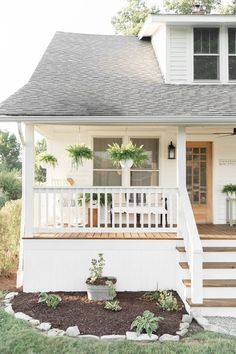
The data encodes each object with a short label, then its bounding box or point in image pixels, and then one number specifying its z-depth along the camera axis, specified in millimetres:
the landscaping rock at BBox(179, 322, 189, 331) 5616
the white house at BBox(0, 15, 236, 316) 7383
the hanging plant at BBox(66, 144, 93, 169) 8273
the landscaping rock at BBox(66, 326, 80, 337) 5391
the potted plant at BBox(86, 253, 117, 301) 6797
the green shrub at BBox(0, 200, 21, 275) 9109
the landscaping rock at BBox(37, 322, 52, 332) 5568
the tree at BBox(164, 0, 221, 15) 20562
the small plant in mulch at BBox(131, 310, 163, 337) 5386
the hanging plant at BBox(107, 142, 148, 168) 7996
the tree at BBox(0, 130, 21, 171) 43000
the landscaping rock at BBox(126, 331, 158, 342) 5289
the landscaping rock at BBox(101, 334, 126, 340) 5301
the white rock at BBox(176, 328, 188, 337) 5418
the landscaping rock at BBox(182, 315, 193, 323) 5867
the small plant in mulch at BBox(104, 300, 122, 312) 6254
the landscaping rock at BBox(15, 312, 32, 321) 5945
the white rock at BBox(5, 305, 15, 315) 6246
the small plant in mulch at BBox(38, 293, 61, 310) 6401
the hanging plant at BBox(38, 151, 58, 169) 9562
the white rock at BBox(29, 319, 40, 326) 5727
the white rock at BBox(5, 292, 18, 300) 7033
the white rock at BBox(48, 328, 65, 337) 5371
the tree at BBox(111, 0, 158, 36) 20250
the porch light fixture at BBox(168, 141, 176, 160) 9961
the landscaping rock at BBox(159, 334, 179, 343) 5270
